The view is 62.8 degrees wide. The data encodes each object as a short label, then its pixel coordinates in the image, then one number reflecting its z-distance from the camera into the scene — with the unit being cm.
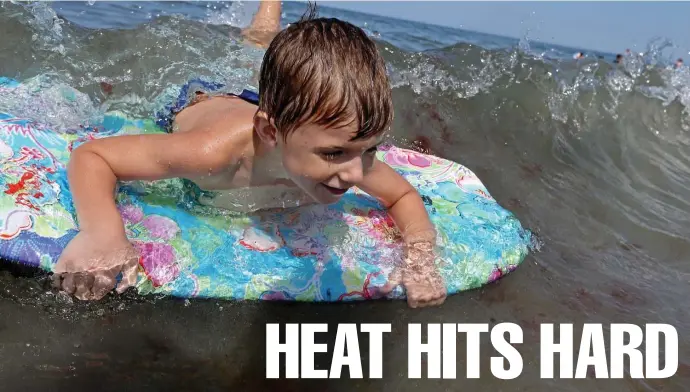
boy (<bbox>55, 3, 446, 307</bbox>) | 56
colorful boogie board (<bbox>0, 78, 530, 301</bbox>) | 69
